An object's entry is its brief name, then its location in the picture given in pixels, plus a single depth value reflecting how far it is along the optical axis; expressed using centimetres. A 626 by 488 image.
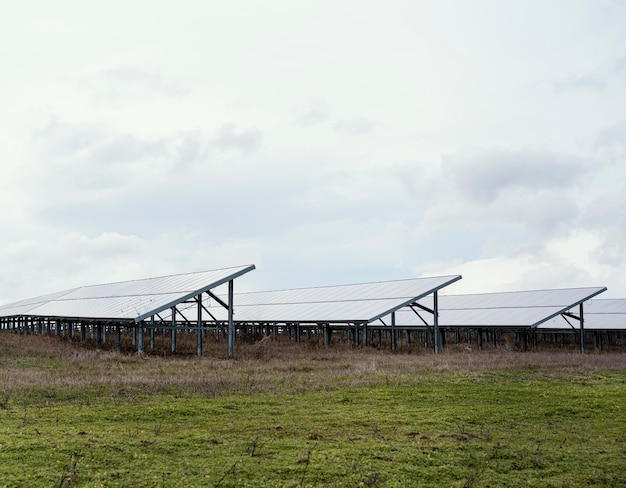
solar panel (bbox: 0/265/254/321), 2869
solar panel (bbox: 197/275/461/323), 3547
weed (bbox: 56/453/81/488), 830
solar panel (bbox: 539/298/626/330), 4658
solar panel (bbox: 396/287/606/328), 4056
